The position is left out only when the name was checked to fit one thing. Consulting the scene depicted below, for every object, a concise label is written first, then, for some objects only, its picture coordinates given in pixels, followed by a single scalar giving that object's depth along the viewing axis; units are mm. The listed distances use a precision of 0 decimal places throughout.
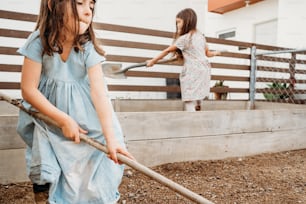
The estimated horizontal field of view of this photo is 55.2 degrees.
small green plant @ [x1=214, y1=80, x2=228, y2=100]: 5117
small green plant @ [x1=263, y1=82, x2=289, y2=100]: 4963
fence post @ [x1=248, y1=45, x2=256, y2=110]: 4234
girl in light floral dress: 2881
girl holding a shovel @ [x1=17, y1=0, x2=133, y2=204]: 1041
